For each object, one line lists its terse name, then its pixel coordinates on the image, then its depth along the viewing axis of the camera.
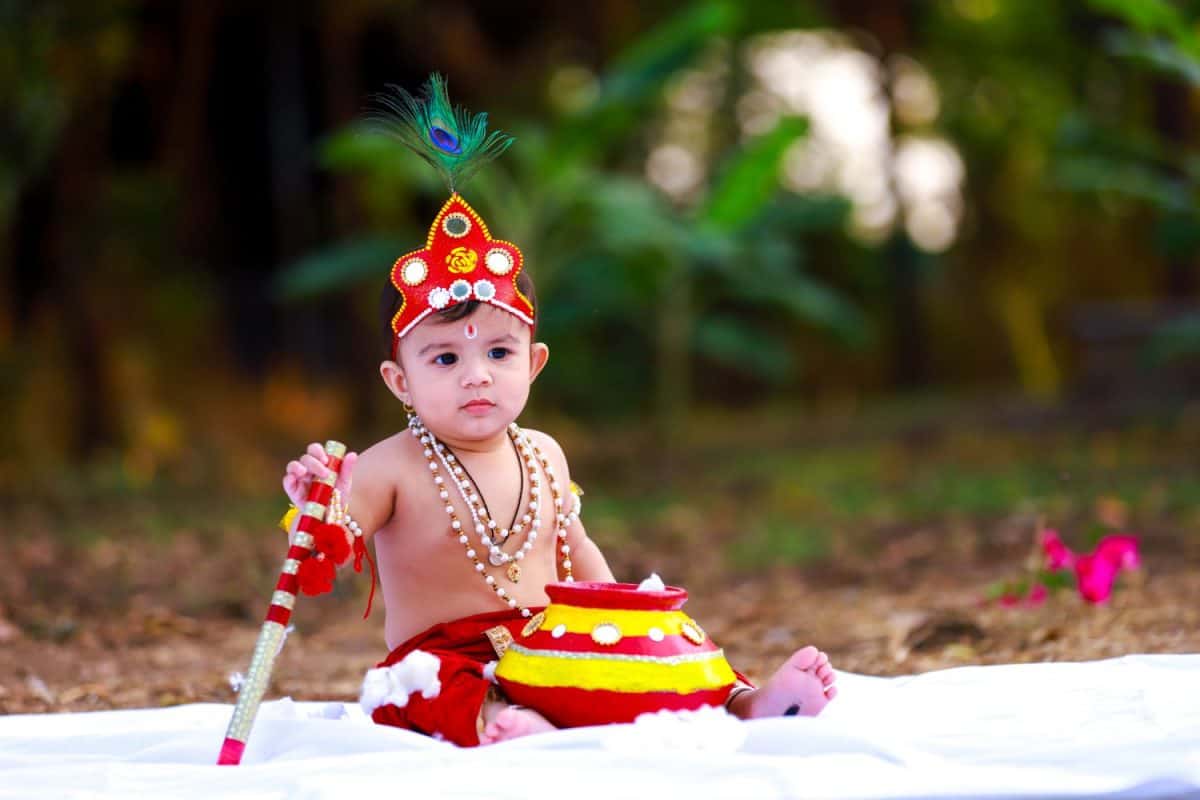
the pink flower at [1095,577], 7.44
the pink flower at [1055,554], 7.64
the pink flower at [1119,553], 7.46
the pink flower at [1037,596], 7.77
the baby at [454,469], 5.08
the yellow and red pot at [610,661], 4.68
